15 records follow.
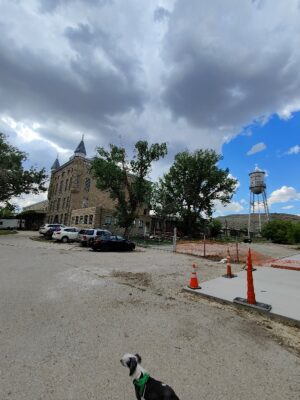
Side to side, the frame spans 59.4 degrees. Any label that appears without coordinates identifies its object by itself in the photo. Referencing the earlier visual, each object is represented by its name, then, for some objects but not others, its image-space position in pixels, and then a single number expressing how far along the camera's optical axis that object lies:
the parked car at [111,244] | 20.80
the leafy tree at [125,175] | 33.75
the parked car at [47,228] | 31.08
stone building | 42.38
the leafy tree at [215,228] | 55.98
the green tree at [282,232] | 39.56
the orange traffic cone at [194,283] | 8.10
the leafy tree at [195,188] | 46.78
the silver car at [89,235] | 23.77
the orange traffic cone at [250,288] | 6.57
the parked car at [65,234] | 27.80
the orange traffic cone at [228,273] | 10.03
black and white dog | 2.24
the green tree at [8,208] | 43.88
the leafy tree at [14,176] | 38.12
